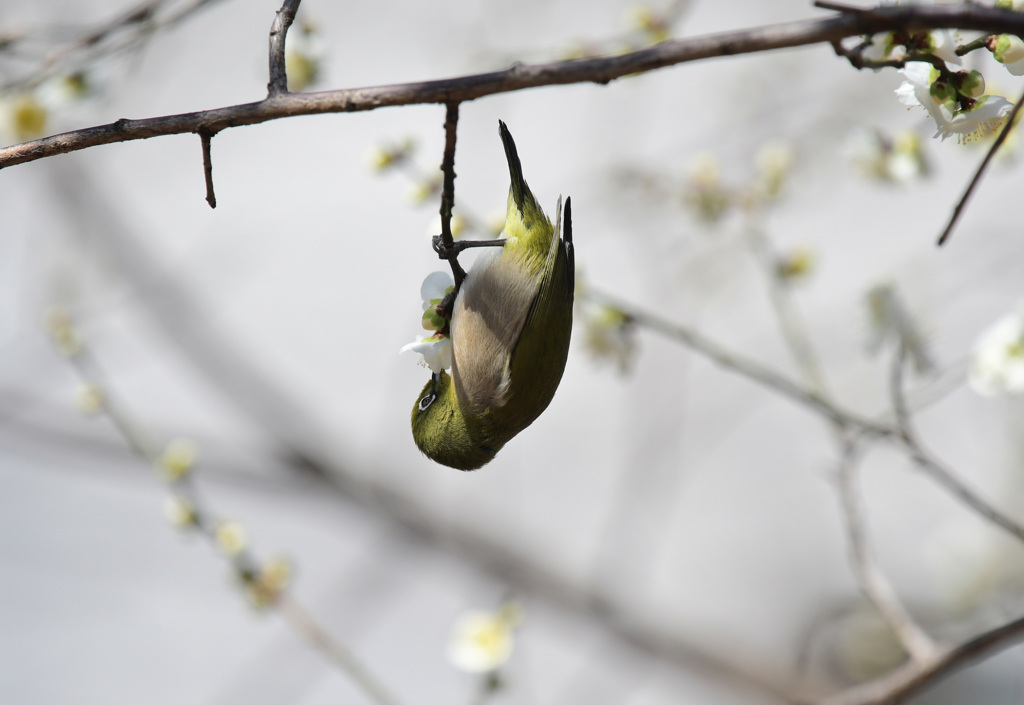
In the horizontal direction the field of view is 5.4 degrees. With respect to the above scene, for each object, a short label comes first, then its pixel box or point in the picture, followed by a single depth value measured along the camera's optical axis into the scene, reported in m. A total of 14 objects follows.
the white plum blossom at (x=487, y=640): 2.87
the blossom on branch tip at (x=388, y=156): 2.83
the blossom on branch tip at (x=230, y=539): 2.88
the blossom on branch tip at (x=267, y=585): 2.88
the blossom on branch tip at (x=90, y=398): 2.90
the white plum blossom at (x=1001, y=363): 2.83
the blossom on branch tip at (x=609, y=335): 2.85
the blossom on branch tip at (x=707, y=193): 2.89
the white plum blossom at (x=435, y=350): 2.79
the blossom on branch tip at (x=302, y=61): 2.85
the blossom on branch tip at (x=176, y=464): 2.89
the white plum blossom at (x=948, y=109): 2.74
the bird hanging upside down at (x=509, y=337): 2.82
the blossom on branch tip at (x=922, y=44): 2.74
